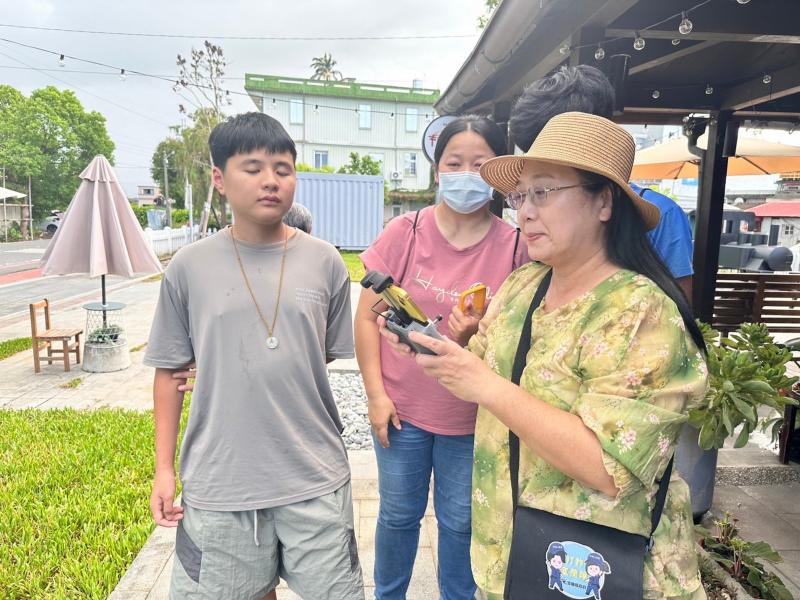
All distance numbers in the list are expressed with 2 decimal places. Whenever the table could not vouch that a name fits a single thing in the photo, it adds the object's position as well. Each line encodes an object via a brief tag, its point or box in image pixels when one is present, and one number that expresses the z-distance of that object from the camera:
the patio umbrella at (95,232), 5.73
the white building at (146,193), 71.99
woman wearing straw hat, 0.96
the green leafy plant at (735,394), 2.06
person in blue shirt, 1.39
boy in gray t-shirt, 1.45
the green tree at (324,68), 45.94
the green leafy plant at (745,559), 1.95
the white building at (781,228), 23.34
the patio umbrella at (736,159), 5.64
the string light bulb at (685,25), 2.55
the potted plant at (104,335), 6.14
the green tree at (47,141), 36.34
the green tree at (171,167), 36.16
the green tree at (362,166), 28.58
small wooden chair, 5.92
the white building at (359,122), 30.81
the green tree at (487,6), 11.73
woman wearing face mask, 1.72
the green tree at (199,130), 22.23
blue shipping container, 17.84
